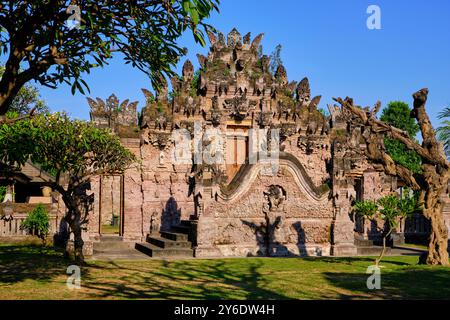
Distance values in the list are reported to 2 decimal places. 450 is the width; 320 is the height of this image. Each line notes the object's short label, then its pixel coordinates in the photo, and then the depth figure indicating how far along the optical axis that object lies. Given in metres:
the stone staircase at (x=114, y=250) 19.20
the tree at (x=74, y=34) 9.72
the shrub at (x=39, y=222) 22.72
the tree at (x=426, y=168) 16.16
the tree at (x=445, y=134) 39.74
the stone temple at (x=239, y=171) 20.17
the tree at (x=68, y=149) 11.12
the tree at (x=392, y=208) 16.88
